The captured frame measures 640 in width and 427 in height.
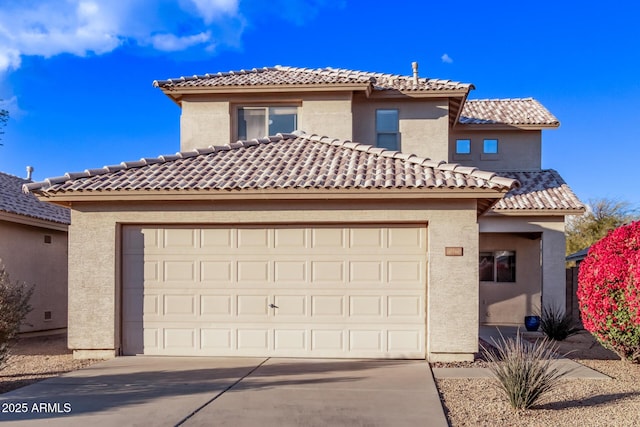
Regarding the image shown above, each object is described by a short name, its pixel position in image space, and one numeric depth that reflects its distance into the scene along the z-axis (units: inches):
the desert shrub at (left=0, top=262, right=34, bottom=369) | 381.4
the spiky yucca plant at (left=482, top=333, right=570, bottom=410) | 303.0
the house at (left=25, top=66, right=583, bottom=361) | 435.2
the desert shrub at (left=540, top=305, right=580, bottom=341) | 597.3
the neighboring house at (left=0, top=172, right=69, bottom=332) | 595.5
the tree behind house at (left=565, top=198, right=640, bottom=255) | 1256.2
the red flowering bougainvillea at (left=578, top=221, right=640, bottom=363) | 417.7
